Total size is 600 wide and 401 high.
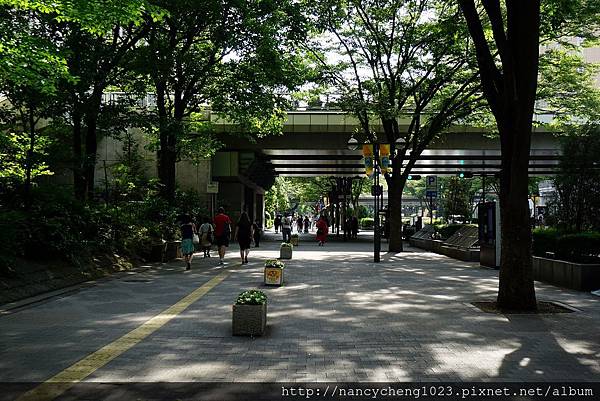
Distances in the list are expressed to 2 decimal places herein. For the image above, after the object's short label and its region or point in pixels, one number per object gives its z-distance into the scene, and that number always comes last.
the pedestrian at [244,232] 17.00
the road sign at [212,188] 25.04
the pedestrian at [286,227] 29.88
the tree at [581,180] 18.25
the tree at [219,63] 16.78
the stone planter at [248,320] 7.05
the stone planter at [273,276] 11.78
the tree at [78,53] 9.22
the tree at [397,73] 20.86
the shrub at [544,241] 13.97
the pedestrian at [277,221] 51.45
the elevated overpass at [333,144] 29.84
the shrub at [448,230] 24.54
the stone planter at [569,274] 11.47
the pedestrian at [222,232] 17.36
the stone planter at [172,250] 18.73
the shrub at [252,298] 7.23
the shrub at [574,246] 12.29
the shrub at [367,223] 65.81
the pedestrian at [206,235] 19.28
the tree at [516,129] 8.82
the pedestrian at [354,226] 38.97
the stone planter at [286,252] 19.11
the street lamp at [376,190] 17.88
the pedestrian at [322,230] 29.49
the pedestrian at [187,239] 15.48
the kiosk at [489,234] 15.98
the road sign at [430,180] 32.59
